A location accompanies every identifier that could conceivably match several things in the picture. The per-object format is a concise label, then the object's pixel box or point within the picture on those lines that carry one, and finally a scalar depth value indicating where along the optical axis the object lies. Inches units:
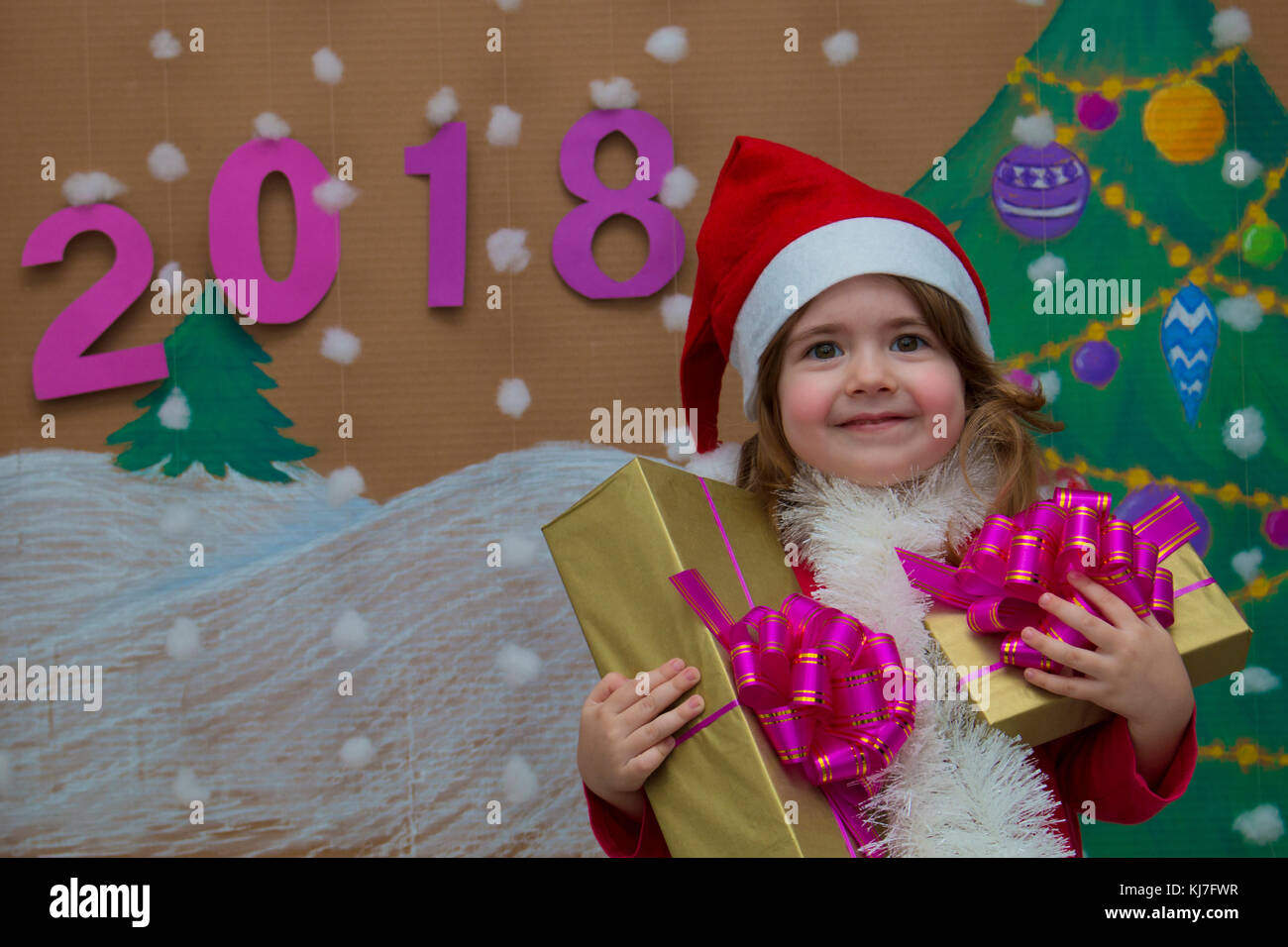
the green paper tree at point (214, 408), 66.8
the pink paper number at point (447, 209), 66.2
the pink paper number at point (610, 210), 65.6
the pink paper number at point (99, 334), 66.5
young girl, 36.8
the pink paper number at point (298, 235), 66.6
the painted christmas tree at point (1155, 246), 65.8
